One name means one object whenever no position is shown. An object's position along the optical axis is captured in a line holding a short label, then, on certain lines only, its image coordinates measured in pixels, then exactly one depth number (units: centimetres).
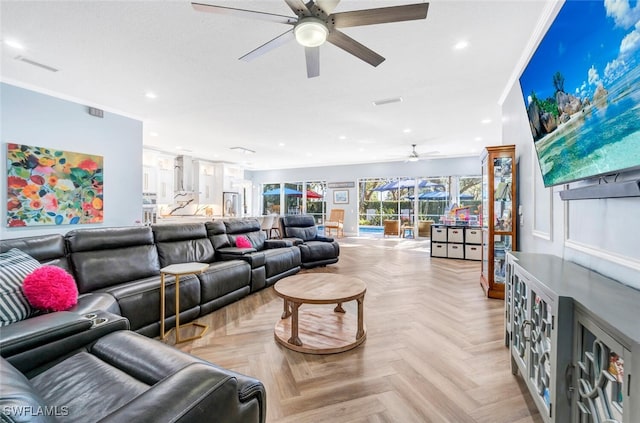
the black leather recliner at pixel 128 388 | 69
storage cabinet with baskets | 597
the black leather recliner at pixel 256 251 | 384
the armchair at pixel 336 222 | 1031
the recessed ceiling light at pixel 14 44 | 282
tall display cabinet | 344
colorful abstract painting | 367
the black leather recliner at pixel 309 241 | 519
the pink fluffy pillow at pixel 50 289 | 169
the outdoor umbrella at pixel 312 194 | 1153
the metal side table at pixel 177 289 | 249
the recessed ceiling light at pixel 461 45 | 273
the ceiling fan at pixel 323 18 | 177
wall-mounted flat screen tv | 118
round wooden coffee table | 235
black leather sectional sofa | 83
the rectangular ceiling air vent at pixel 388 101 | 423
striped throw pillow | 157
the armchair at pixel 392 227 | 985
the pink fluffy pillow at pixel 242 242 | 416
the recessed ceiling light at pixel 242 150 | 780
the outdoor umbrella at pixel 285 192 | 1198
